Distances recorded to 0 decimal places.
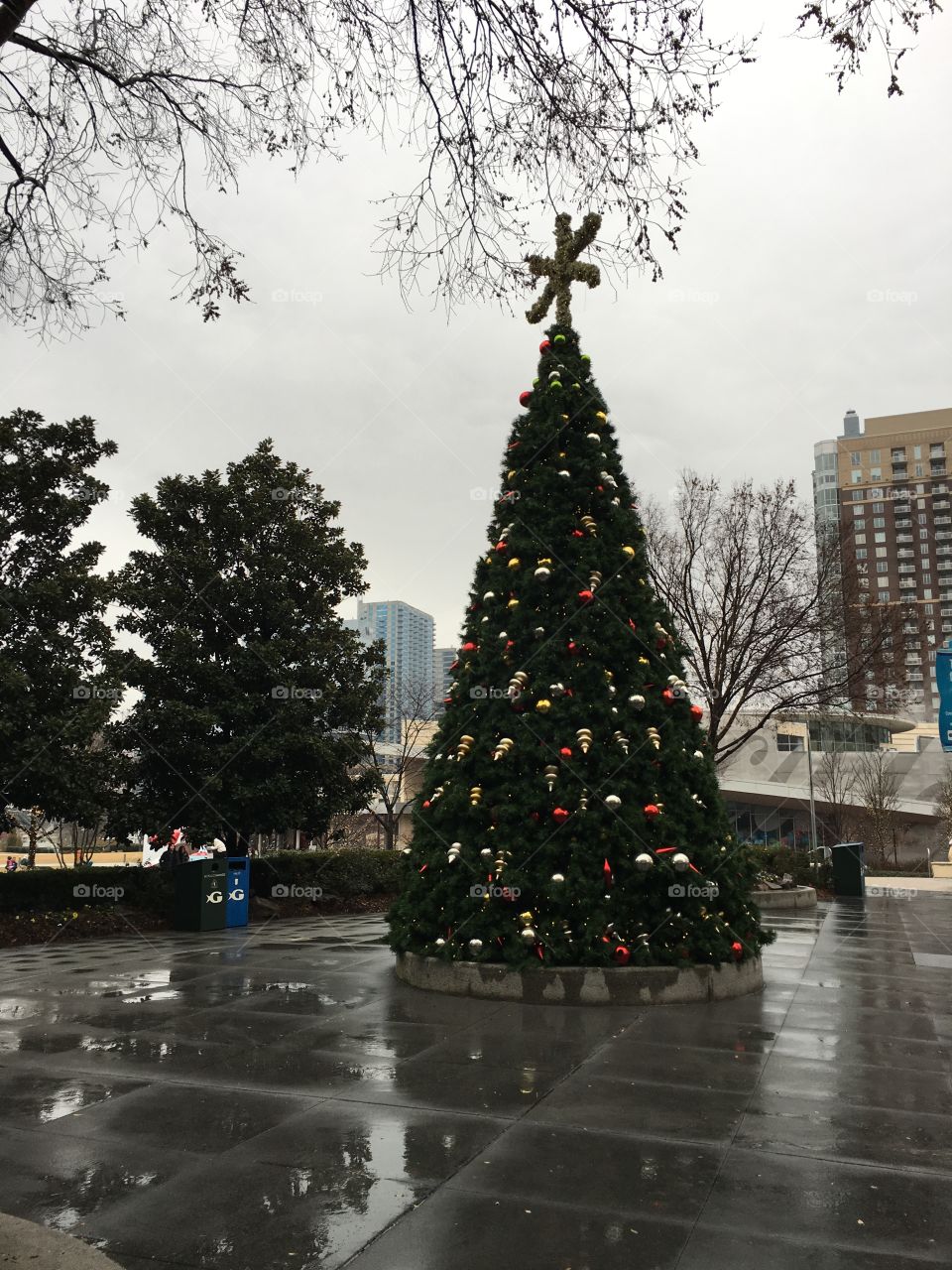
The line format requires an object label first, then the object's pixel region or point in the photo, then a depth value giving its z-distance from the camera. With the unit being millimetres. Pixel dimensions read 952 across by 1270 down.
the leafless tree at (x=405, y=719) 36469
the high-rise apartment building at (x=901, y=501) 131500
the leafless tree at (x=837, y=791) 61969
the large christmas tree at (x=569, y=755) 8039
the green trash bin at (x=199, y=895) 15031
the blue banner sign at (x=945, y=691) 14422
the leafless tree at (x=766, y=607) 22750
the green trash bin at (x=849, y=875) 24828
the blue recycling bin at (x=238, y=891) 15766
